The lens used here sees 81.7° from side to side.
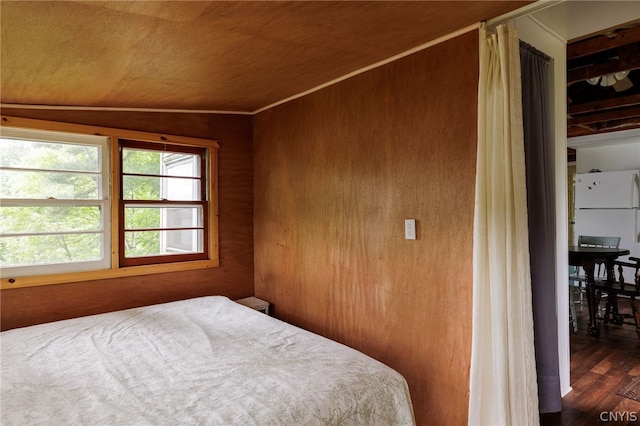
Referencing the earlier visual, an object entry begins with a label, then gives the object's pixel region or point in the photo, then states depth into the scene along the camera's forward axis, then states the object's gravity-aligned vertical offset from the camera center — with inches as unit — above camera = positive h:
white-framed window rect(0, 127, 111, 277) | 92.4 +3.9
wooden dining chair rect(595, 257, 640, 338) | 138.3 -31.2
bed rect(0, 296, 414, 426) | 50.5 -26.3
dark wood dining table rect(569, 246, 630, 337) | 137.7 -19.6
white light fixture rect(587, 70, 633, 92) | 133.7 +48.6
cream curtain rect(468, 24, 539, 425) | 64.9 -8.0
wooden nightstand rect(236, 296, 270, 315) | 119.3 -29.3
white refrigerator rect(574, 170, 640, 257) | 212.7 +2.7
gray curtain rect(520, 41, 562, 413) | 82.4 -5.4
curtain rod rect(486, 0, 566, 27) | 61.9 +34.8
